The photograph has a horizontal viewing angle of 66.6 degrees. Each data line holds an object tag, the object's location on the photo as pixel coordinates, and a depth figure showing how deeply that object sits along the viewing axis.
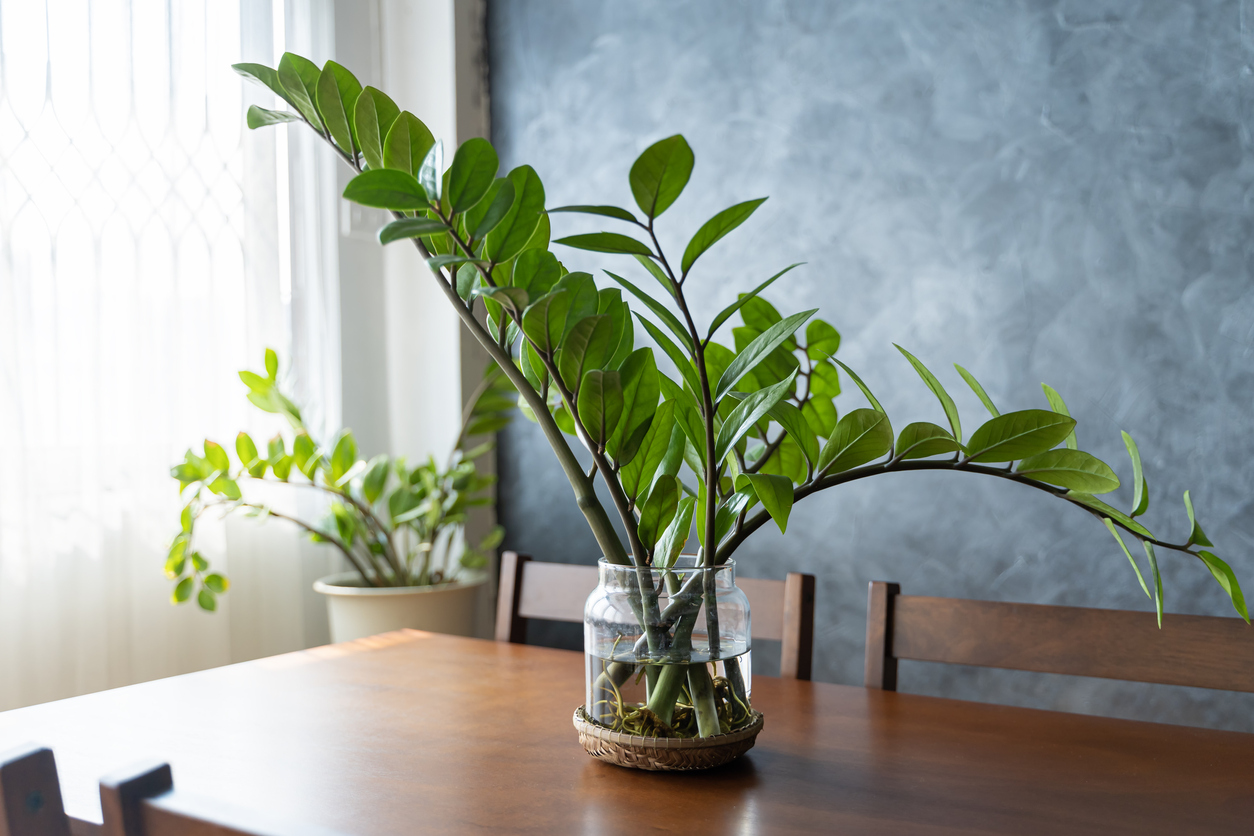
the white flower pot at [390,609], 2.04
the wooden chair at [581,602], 1.22
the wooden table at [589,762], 0.72
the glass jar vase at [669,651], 0.78
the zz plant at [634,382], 0.71
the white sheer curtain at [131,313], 1.76
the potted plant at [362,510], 1.84
